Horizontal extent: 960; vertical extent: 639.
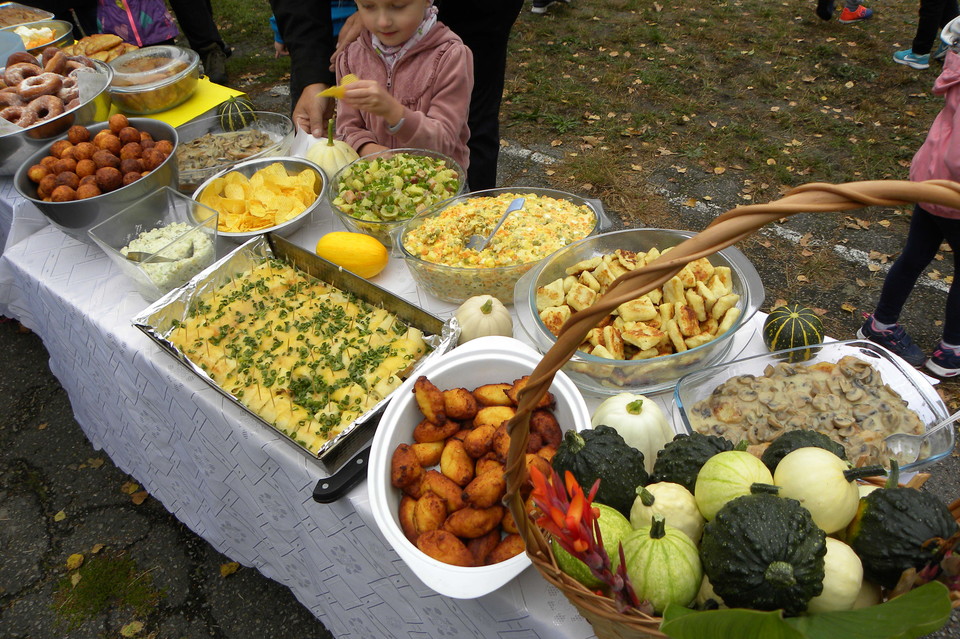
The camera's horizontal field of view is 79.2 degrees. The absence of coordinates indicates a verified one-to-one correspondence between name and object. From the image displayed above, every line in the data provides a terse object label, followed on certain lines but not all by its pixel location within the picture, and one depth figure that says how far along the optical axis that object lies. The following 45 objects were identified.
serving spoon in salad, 1.83
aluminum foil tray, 1.37
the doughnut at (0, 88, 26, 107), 2.55
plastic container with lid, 2.85
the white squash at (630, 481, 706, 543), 0.95
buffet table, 1.38
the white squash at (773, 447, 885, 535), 0.89
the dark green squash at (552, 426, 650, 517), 1.02
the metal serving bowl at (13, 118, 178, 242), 2.01
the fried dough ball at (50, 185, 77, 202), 1.99
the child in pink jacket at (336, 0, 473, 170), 2.29
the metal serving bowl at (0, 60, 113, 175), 2.43
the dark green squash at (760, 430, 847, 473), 1.00
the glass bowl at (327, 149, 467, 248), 2.03
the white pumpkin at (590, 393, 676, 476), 1.20
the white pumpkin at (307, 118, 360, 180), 2.37
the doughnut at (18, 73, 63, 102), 2.60
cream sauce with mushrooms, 1.25
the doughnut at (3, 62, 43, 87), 2.72
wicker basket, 0.76
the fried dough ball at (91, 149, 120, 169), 2.14
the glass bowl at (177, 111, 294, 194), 2.44
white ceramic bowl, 1.05
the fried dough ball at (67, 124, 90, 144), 2.25
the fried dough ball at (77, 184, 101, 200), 2.02
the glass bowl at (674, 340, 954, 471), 1.25
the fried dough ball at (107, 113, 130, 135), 2.29
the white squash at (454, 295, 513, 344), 1.58
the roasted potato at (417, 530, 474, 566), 1.08
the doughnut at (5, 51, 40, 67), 2.87
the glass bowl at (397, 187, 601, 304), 1.73
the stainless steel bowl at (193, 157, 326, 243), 2.00
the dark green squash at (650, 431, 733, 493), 1.01
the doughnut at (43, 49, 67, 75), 2.82
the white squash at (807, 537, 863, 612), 0.84
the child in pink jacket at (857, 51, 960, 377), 2.38
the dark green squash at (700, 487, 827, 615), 0.78
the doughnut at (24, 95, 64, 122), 2.50
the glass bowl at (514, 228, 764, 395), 1.41
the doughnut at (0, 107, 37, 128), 2.45
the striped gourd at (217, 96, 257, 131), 2.77
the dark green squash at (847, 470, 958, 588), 0.82
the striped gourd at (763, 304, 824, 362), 1.53
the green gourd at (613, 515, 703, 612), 0.83
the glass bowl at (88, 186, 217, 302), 1.83
